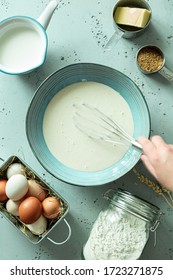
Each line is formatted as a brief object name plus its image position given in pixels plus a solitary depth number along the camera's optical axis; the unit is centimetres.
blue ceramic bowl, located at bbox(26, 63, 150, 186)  106
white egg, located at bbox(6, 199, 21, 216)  102
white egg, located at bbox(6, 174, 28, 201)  99
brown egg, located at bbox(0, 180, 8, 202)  103
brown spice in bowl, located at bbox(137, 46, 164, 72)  110
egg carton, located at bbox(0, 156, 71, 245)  104
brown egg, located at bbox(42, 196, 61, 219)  101
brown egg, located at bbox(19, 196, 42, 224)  98
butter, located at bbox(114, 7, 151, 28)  108
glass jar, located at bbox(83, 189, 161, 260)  100
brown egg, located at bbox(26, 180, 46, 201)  103
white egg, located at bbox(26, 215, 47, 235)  102
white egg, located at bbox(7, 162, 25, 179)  104
